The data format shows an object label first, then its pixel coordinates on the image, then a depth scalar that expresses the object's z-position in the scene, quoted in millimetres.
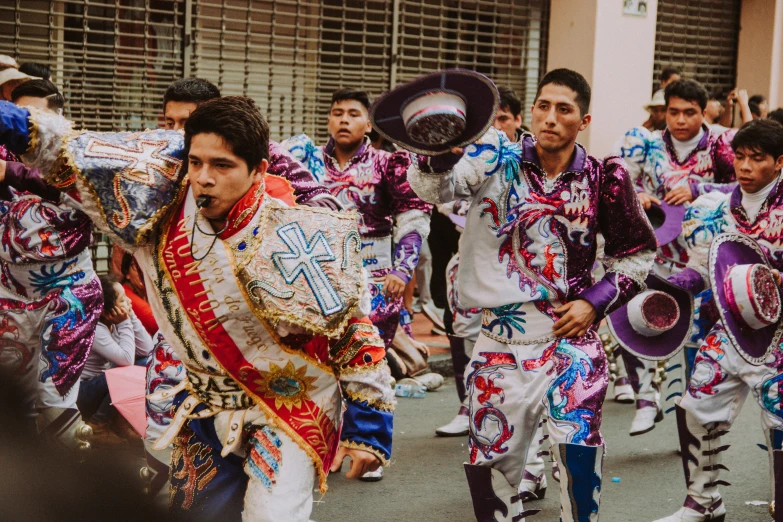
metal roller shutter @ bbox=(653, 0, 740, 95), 13195
